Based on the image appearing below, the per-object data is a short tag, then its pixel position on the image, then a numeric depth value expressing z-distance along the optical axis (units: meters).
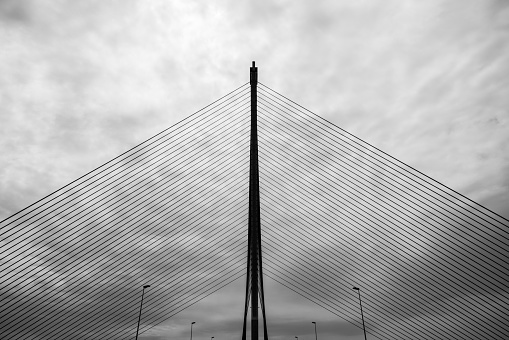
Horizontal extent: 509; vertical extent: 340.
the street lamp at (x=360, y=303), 36.34
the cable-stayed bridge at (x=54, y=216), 17.94
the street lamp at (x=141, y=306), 35.96
